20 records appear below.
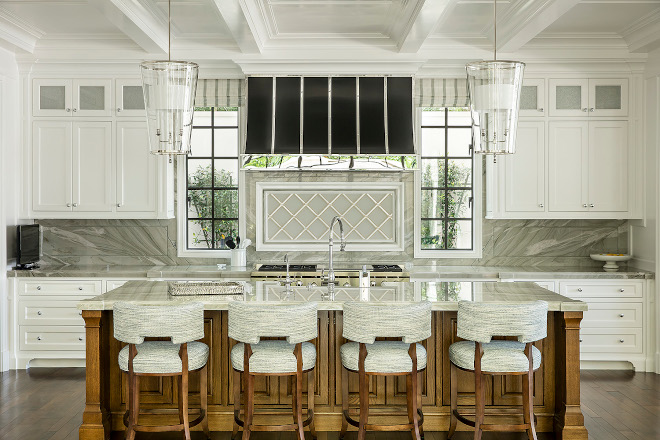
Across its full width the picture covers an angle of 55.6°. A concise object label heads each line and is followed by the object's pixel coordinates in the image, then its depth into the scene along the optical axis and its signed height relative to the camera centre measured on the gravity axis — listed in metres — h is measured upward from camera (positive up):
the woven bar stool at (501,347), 3.79 -0.80
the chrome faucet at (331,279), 4.42 -0.44
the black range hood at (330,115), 6.14 +1.03
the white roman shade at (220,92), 6.54 +1.32
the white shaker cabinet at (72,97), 6.30 +1.23
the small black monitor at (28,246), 6.09 -0.27
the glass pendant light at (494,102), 3.47 +0.65
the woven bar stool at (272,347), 3.74 -0.80
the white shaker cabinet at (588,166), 6.35 +0.54
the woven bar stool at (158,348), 3.77 -0.80
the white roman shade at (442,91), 6.55 +1.34
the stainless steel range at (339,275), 5.95 -0.54
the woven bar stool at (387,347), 3.74 -0.80
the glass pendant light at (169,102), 3.48 +0.66
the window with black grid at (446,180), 6.88 +0.43
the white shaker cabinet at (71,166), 6.30 +0.53
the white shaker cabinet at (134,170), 6.33 +0.49
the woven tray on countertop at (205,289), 4.21 -0.48
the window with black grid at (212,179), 6.86 +0.44
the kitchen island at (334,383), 4.21 -1.12
